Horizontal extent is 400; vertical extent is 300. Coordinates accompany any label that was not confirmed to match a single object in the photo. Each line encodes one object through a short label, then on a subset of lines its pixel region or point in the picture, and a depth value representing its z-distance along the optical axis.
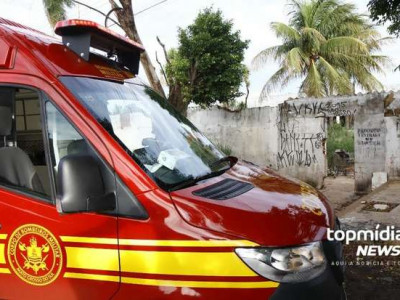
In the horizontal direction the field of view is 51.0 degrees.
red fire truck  1.89
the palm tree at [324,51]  18.52
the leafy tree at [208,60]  11.29
